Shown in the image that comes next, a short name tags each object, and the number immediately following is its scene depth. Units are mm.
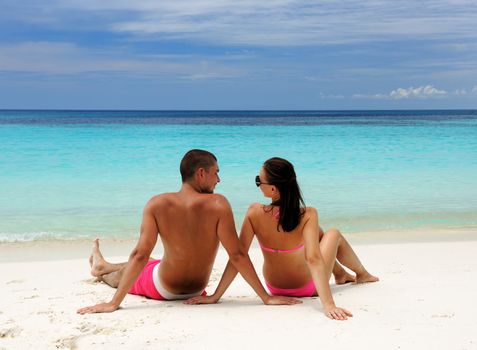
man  3832
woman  3770
